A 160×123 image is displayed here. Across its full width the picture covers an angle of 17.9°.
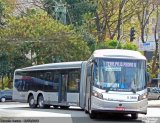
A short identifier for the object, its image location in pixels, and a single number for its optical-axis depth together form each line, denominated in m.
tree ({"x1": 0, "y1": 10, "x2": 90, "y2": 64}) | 54.72
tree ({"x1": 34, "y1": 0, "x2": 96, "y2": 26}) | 62.91
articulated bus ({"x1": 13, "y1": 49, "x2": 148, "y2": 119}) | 20.80
